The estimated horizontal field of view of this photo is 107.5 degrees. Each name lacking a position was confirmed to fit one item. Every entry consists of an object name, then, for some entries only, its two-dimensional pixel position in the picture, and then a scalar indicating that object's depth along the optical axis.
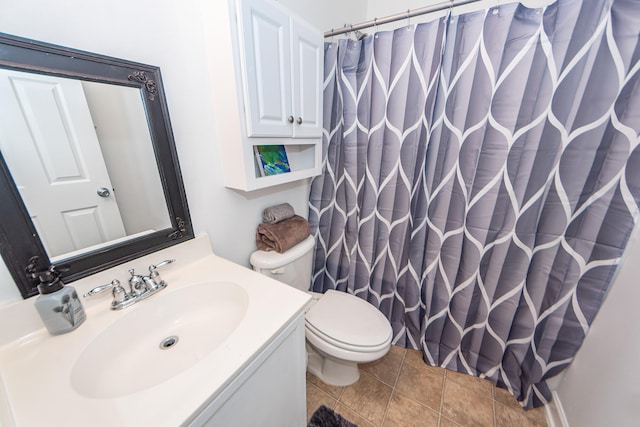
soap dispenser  0.59
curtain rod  1.00
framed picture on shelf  1.06
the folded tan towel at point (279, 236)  1.17
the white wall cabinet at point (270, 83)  0.81
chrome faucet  0.72
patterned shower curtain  0.87
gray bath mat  1.12
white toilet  1.08
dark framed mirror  0.55
